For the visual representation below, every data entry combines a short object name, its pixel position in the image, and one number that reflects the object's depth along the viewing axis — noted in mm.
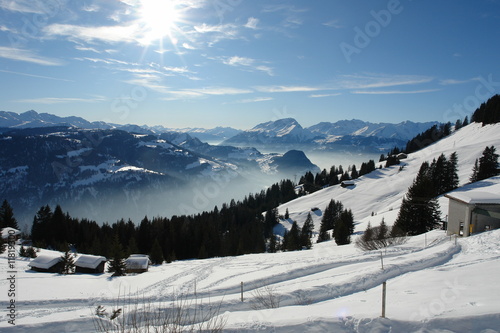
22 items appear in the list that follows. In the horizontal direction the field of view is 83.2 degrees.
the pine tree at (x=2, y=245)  33931
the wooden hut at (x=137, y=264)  32688
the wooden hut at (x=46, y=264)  29594
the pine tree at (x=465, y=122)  144325
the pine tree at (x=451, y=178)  59625
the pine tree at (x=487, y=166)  58625
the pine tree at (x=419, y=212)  35719
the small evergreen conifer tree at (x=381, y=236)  26003
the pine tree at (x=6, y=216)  52525
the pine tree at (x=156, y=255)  41188
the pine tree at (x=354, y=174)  110312
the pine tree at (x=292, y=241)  51219
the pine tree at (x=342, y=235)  38438
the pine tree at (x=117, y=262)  30234
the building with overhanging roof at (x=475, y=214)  23925
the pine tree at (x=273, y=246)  58225
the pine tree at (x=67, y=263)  31436
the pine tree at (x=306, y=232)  51534
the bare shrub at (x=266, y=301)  11176
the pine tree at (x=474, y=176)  60312
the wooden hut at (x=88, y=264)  32719
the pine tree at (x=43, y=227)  54966
